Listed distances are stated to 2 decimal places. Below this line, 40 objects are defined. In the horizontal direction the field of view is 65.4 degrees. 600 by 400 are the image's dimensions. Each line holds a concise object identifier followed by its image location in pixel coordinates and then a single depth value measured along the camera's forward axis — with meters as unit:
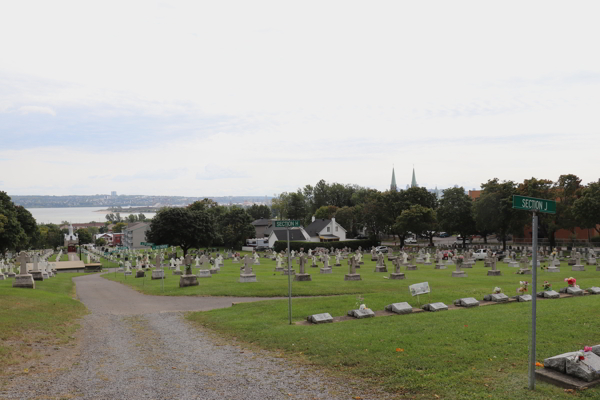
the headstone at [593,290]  17.29
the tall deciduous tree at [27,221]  65.86
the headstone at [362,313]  13.69
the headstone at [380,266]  33.47
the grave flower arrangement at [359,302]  14.23
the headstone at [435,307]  14.22
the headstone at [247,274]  26.80
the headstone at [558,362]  7.40
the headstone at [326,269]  33.75
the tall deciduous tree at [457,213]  61.98
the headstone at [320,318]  13.39
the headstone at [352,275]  26.17
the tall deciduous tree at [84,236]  121.88
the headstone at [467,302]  14.91
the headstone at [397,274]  27.45
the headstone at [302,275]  25.64
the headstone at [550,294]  16.30
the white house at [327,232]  82.44
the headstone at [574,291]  16.81
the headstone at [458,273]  28.78
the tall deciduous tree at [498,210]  50.81
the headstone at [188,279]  25.73
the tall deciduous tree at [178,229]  55.00
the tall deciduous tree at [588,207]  43.34
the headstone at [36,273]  30.39
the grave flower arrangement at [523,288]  15.47
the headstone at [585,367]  7.08
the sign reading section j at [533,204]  6.90
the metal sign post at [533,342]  6.89
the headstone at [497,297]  15.55
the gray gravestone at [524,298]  15.60
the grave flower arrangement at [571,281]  16.60
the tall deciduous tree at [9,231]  44.44
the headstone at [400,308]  13.98
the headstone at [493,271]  30.07
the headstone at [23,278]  23.81
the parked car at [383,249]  60.22
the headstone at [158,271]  32.06
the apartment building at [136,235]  112.56
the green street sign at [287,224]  13.61
